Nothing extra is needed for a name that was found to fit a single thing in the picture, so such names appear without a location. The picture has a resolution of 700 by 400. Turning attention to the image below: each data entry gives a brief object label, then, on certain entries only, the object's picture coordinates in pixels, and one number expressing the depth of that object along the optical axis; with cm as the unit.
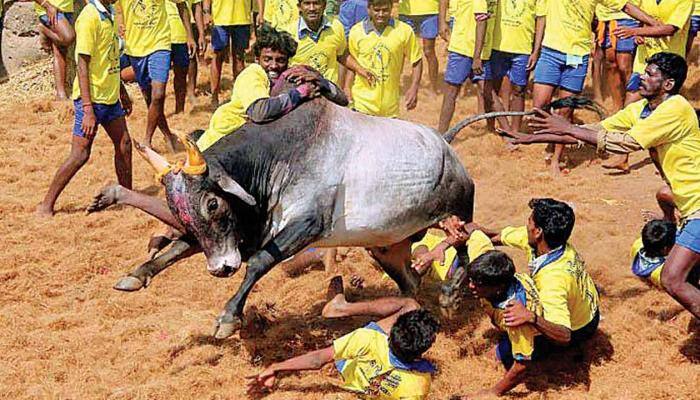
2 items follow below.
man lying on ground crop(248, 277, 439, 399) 490
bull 524
